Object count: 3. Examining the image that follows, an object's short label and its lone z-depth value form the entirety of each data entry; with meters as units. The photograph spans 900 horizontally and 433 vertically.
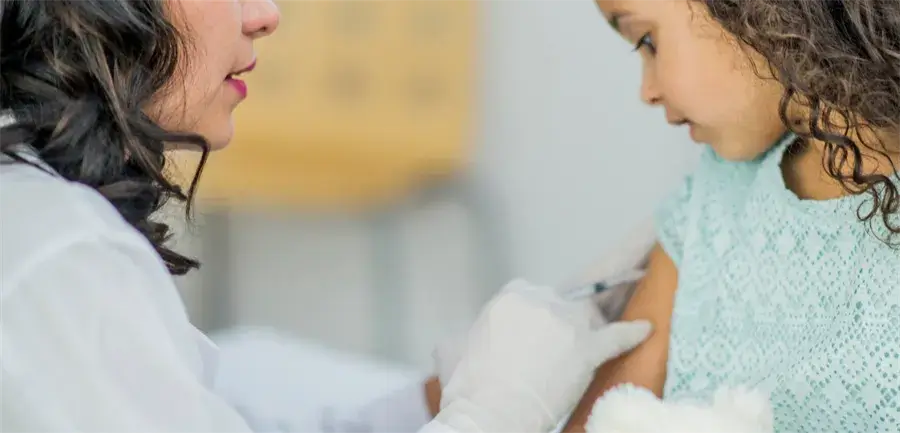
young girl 1.19
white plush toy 1.15
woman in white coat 1.06
